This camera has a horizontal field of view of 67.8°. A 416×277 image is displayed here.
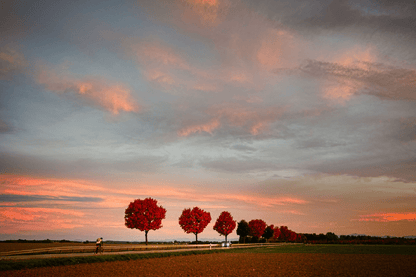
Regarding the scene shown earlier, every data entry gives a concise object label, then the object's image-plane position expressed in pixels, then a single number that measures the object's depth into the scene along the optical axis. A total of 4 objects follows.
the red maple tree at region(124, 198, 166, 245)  99.38
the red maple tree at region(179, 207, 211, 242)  123.00
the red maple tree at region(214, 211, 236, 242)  145.62
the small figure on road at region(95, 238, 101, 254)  47.06
